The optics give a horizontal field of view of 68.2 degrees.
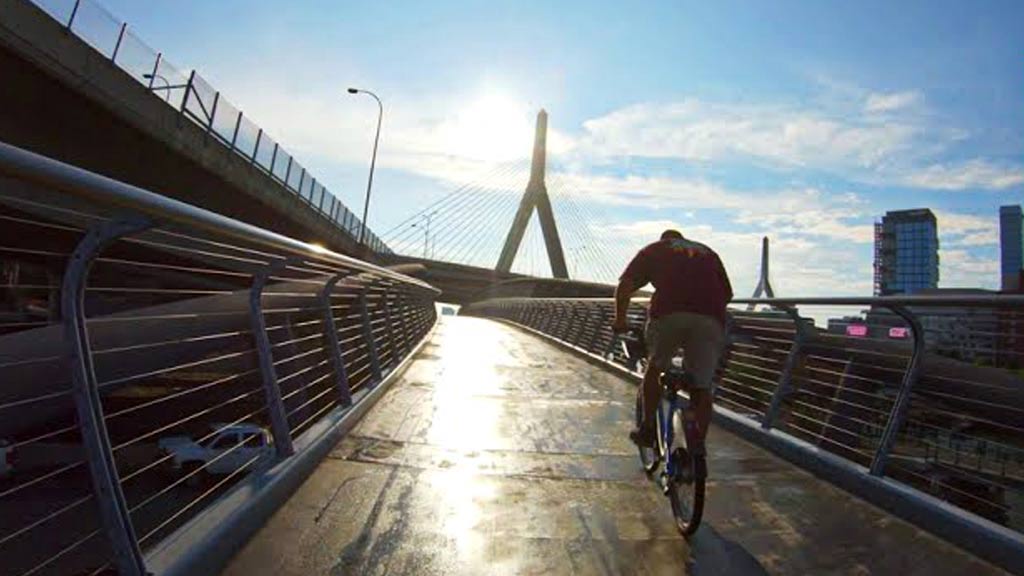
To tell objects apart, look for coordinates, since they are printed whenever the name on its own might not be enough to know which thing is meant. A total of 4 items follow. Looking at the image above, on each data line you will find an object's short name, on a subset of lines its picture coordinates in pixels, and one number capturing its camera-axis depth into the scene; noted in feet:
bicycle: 11.81
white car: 32.77
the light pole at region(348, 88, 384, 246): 145.40
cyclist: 13.74
